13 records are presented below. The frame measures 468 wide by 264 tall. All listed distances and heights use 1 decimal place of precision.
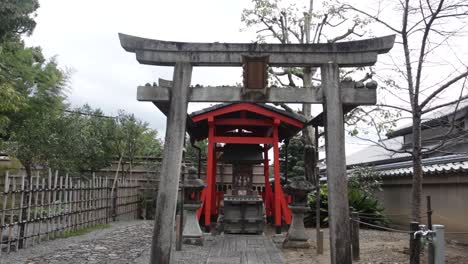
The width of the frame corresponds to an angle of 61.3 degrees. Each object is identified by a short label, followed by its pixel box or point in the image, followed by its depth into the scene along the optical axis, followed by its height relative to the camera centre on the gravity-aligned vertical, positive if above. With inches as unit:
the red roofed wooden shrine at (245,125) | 451.2 +71.9
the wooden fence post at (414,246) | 218.5 -32.8
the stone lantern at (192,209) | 394.9 -25.6
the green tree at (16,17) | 476.1 +209.5
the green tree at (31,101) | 528.7 +125.8
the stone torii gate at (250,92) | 227.6 +56.3
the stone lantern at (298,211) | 373.1 -24.4
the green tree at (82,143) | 550.6 +58.7
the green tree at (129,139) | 702.5 +78.8
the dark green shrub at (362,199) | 517.3 -16.8
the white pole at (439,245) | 190.7 -27.9
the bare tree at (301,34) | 578.6 +228.9
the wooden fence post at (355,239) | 302.7 -40.4
